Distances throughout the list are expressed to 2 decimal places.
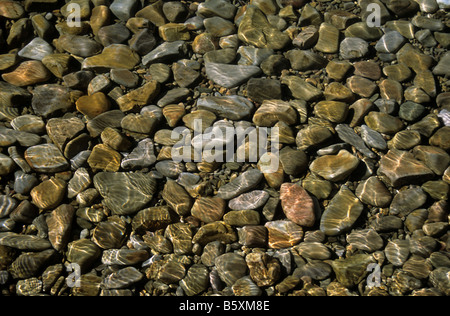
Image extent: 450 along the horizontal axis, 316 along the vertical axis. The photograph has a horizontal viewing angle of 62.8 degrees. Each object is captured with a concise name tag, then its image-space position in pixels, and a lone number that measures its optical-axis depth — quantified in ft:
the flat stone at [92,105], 10.97
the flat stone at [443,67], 11.19
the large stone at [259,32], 12.00
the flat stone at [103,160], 10.19
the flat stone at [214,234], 9.11
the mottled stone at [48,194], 9.69
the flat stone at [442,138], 9.94
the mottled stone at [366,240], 8.91
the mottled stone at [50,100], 11.09
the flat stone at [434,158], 9.64
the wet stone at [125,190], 9.63
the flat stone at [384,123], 10.30
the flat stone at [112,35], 12.31
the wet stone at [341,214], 9.13
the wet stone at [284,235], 9.12
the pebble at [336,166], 9.61
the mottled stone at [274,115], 10.42
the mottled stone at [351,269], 8.53
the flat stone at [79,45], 12.18
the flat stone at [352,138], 10.05
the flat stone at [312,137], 10.02
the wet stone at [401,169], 9.44
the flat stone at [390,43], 11.71
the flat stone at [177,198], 9.55
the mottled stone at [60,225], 9.20
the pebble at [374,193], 9.40
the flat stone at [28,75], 11.62
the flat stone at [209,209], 9.46
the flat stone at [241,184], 9.66
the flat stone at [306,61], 11.51
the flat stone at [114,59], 11.73
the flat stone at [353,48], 11.66
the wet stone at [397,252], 8.70
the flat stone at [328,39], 11.84
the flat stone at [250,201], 9.46
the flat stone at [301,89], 10.86
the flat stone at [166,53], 11.80
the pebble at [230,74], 11.33
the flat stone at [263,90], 10.92
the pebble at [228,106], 10.67
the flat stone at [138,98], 11.10
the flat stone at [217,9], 12.71
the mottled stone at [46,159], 10.14
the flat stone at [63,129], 10.49
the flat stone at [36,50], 12.13
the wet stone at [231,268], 8.65
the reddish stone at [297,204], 9.20
